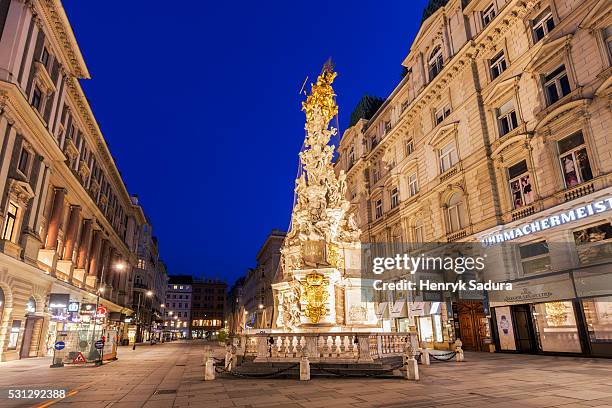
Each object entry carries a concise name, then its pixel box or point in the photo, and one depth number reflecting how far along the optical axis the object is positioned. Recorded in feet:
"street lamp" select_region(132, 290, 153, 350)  207.55
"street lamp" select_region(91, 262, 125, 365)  67.97
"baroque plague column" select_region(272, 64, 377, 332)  49.65
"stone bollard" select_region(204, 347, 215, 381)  42.70
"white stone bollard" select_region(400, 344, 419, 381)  38.55
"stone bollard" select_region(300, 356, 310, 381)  39.04
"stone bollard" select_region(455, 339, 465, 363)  59.35
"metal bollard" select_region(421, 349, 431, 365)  54.54
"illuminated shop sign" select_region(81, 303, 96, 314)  97.97
